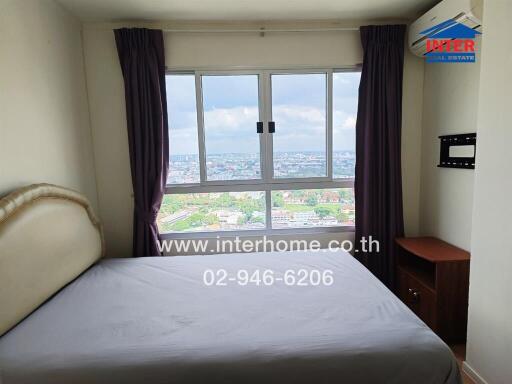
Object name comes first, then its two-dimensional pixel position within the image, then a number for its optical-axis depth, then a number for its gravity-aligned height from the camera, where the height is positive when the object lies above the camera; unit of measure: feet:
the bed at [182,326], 3.76 -2.52
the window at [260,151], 8.82 +0.27
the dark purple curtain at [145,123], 8.04 +1.09
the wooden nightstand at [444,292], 6.86 -3.29
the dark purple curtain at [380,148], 8.37 +0.24
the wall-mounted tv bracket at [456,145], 7.02 +0.10
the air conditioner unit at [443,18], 6.10 +3.11
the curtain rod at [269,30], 8.26 +3.67
